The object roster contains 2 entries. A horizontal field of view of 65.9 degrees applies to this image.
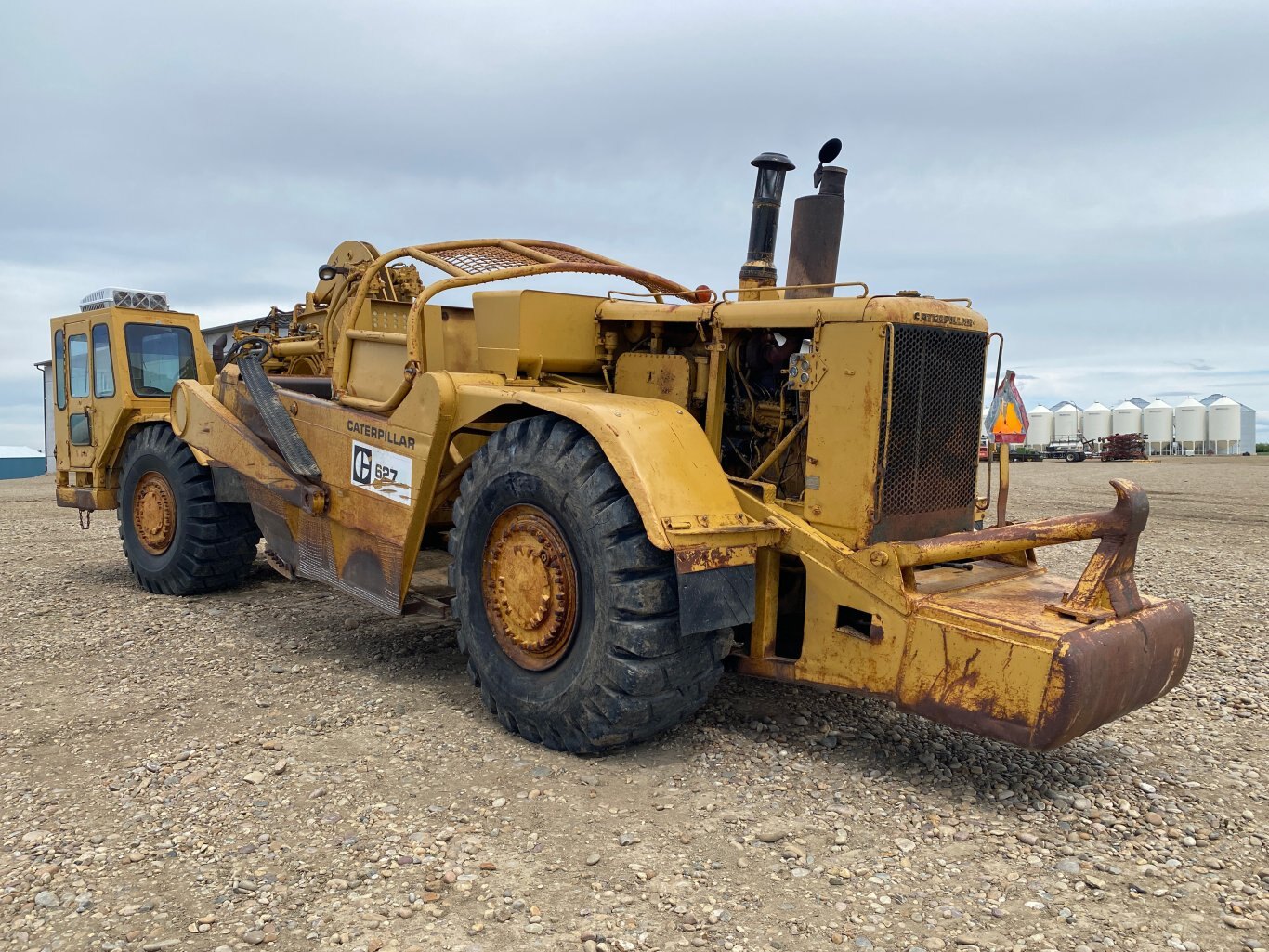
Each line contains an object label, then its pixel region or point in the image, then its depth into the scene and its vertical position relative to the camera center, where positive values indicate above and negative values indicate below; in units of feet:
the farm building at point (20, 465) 98.84 -9.89
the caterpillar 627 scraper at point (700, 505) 13.08 -1.63
